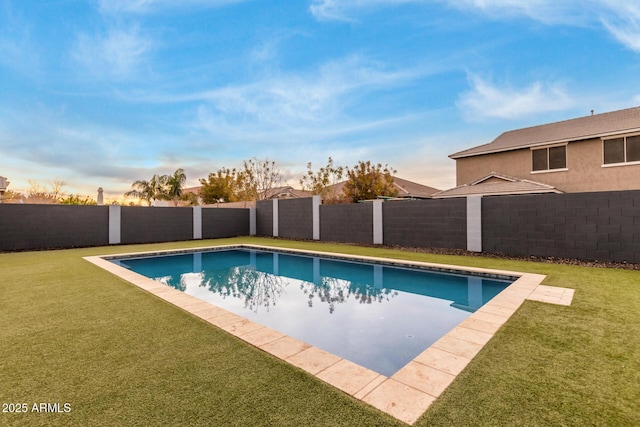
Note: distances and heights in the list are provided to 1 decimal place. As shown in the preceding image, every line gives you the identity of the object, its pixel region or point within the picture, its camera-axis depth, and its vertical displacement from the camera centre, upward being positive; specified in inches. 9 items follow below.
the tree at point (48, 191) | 946.8 +81.0
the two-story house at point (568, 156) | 495.5 +103.4
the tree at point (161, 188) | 1352.1 +129.4
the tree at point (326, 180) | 1057.5 +121.1
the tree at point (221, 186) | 1214.3 +116.2
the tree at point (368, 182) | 961.5 +101.0
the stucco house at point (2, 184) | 688.7 +75.1
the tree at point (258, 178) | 1178.6 +142.8
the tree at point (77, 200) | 913.5 +50.8
